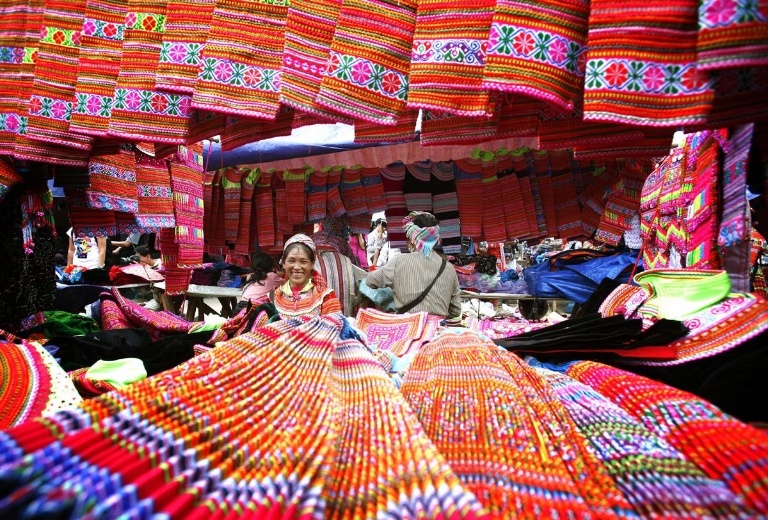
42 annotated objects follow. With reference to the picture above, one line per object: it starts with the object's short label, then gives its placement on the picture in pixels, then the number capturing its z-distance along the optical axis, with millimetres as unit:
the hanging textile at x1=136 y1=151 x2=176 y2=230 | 3361
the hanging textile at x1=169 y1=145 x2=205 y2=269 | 3754
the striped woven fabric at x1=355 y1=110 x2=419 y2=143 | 1688
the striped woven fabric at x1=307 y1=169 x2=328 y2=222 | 5312
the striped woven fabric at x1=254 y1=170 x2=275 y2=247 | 5383
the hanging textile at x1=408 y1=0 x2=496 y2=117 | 1160
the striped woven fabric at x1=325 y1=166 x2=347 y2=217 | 5277
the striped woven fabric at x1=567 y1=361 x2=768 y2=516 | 636
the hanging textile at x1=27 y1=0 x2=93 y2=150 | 1876
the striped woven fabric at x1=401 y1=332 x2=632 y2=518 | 633
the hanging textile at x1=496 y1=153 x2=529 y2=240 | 5051
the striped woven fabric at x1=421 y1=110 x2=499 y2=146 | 1502
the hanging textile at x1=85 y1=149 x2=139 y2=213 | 2832
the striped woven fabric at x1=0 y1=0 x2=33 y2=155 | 1979
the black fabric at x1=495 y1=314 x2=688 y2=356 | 1200
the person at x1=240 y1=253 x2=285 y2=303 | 6086
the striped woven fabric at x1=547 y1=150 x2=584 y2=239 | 5062
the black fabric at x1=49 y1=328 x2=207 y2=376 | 1688
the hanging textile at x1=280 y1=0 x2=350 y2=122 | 1308
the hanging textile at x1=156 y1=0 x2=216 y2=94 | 1490
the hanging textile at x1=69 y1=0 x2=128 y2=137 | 1735
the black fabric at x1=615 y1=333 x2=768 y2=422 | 905
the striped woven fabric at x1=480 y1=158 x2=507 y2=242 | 5078
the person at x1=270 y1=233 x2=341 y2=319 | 4367
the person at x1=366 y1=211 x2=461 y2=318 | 4602
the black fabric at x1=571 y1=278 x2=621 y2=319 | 1791
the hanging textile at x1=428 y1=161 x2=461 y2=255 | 5141
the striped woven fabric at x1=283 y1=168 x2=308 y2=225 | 5273
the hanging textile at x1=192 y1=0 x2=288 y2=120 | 1381
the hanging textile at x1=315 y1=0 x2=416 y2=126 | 1249
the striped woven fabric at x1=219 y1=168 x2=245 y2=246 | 5336
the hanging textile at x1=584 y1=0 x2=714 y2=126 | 938
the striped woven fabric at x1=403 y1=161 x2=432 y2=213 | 5172
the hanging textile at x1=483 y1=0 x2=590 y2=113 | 1047
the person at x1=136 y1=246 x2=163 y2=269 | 7238
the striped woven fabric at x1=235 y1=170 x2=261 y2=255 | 5285
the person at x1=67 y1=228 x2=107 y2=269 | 7471
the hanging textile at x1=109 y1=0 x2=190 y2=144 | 1639
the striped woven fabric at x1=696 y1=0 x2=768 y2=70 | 822
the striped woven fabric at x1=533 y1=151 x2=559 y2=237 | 5027
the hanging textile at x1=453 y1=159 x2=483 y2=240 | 5062
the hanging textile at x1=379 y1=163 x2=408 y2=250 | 5203
